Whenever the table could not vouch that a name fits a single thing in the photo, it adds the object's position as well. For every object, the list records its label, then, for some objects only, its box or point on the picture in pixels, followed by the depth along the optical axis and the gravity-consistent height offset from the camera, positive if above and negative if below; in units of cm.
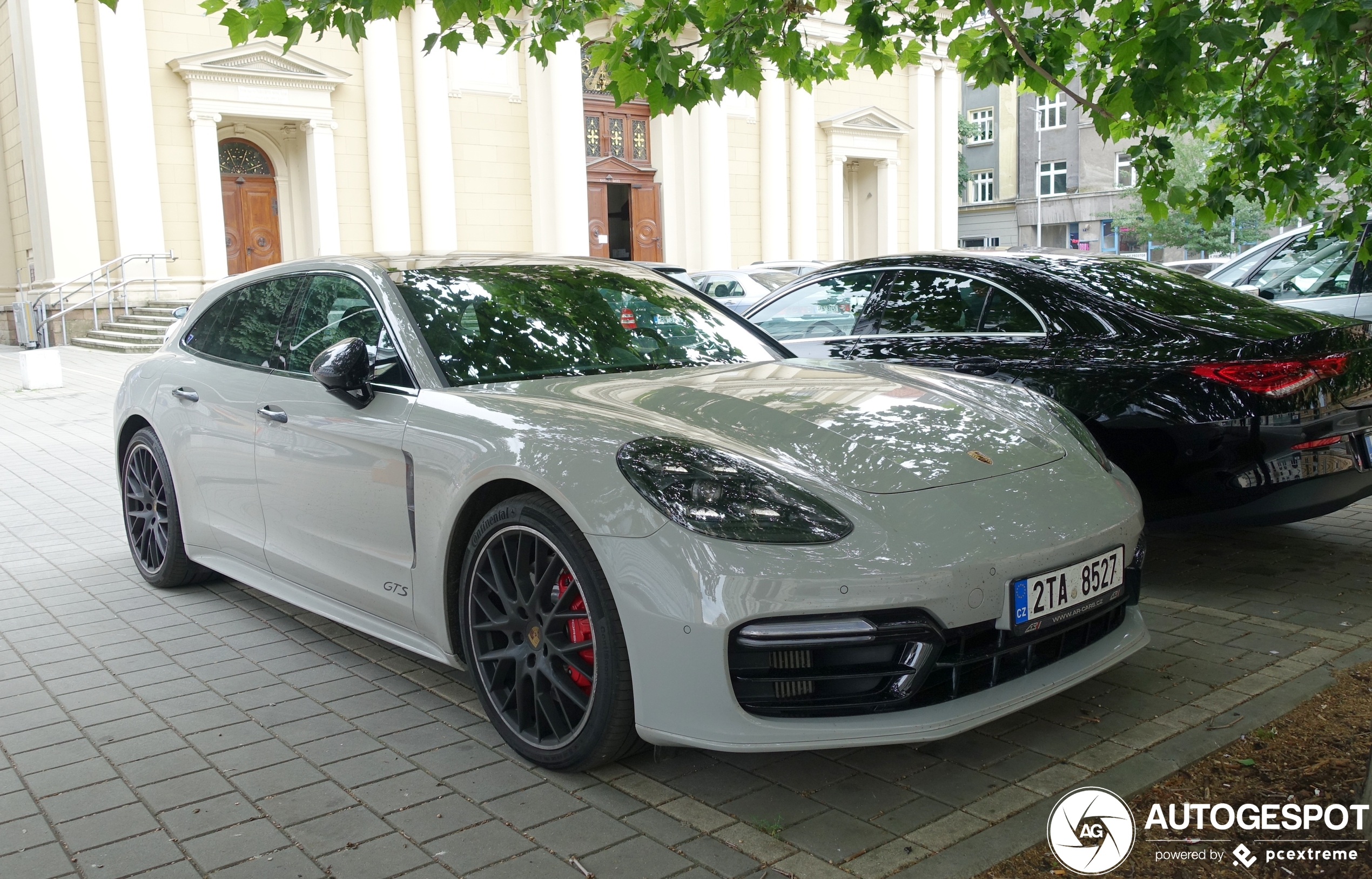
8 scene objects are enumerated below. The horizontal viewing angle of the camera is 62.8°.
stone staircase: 1944 -61
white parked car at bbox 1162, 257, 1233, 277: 2106 +0
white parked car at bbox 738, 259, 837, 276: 1999 +22
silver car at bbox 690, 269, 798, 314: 1778 -7
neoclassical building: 2217 +310
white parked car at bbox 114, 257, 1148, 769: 280 -65
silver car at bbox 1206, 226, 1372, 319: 768 -8
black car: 452 -44
